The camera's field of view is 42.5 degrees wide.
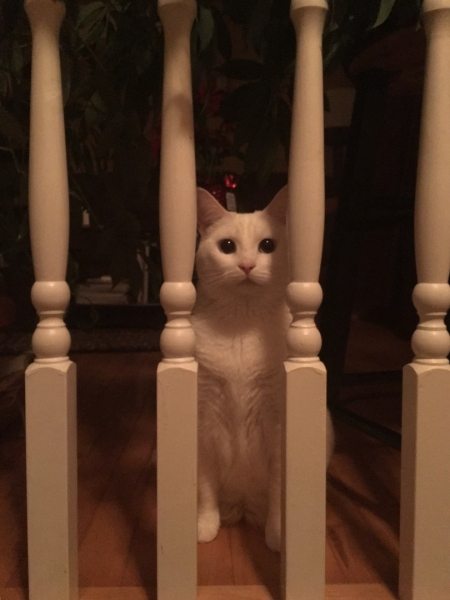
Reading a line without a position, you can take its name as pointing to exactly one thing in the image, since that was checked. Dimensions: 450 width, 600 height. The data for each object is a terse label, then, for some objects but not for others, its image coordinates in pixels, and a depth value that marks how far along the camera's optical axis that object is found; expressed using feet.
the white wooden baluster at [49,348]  2.00
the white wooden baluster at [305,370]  1.98
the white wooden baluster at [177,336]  2.01
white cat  2.54
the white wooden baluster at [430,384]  1.98
